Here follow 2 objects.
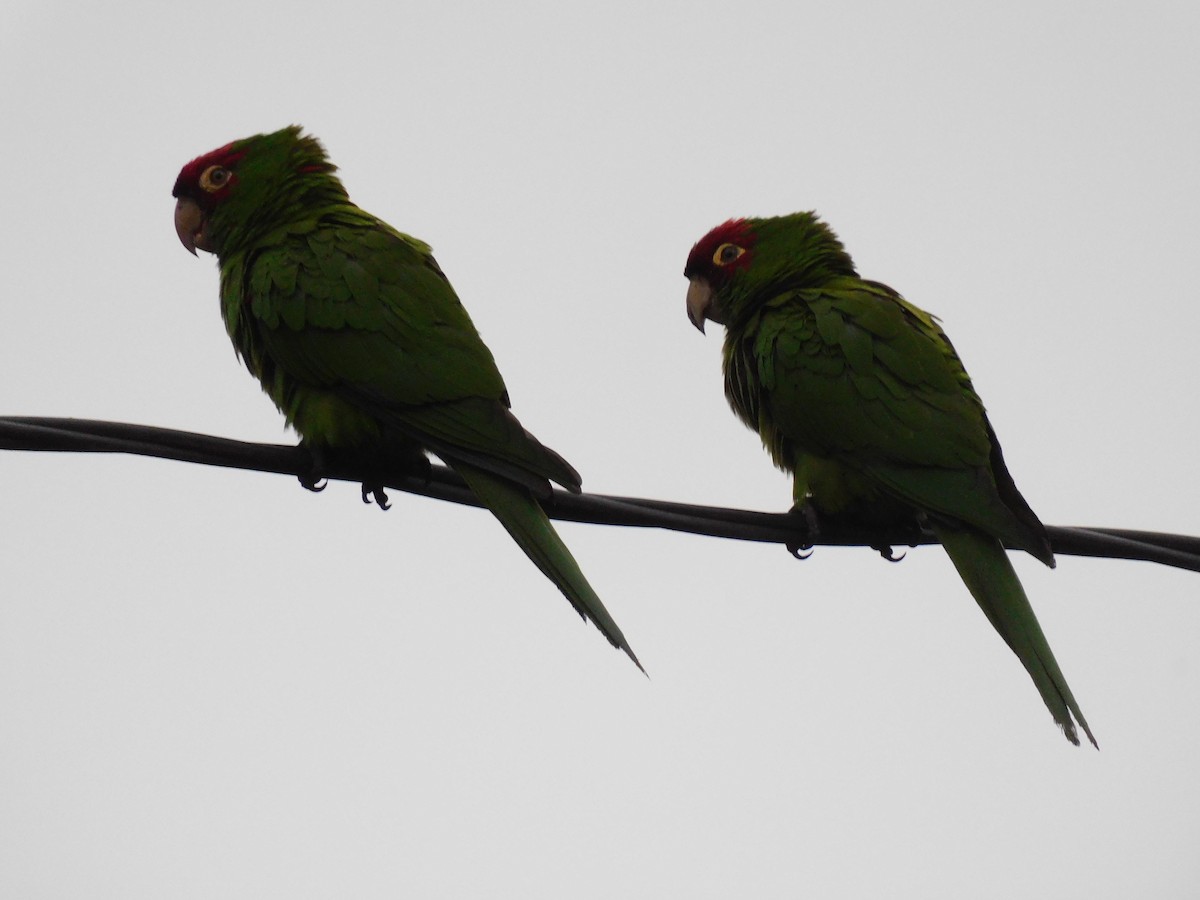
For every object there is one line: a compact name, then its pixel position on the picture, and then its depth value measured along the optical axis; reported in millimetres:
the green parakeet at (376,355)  7254
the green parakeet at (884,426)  7801
